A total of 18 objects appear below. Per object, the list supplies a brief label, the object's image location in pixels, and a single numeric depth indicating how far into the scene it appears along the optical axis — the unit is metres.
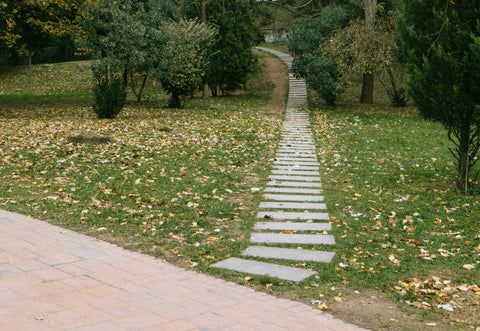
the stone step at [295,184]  9.95
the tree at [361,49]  21.95
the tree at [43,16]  20.64
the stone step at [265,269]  5.61
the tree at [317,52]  23.62
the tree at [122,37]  21.28
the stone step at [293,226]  7.27
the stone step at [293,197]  8.85
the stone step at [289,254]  6.18
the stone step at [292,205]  8.34
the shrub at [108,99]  18.72
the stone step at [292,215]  7.78
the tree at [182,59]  22.50
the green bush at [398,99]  25.99
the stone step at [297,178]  10.49
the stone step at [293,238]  6.72
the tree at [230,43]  28.08
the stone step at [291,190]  9.42
